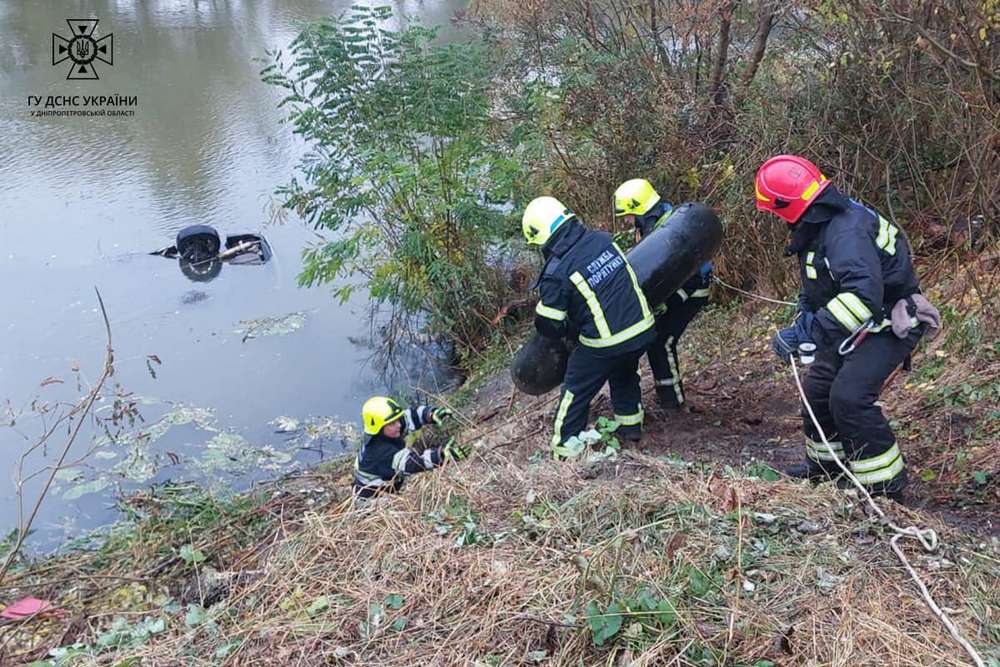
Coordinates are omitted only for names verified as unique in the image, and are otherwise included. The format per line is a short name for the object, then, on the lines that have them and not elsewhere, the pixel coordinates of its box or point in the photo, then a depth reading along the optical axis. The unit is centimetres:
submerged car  1144
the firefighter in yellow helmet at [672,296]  537
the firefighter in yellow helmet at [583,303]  448
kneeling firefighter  532
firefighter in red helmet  370
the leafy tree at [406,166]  778
